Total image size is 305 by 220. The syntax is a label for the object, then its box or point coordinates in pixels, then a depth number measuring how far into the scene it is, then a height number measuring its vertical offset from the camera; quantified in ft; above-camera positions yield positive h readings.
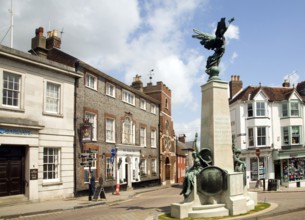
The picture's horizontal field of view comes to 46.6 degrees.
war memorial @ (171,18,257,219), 41.93 -2.49
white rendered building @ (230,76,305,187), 117.29 +3.72
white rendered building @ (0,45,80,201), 63.93 +3.66
